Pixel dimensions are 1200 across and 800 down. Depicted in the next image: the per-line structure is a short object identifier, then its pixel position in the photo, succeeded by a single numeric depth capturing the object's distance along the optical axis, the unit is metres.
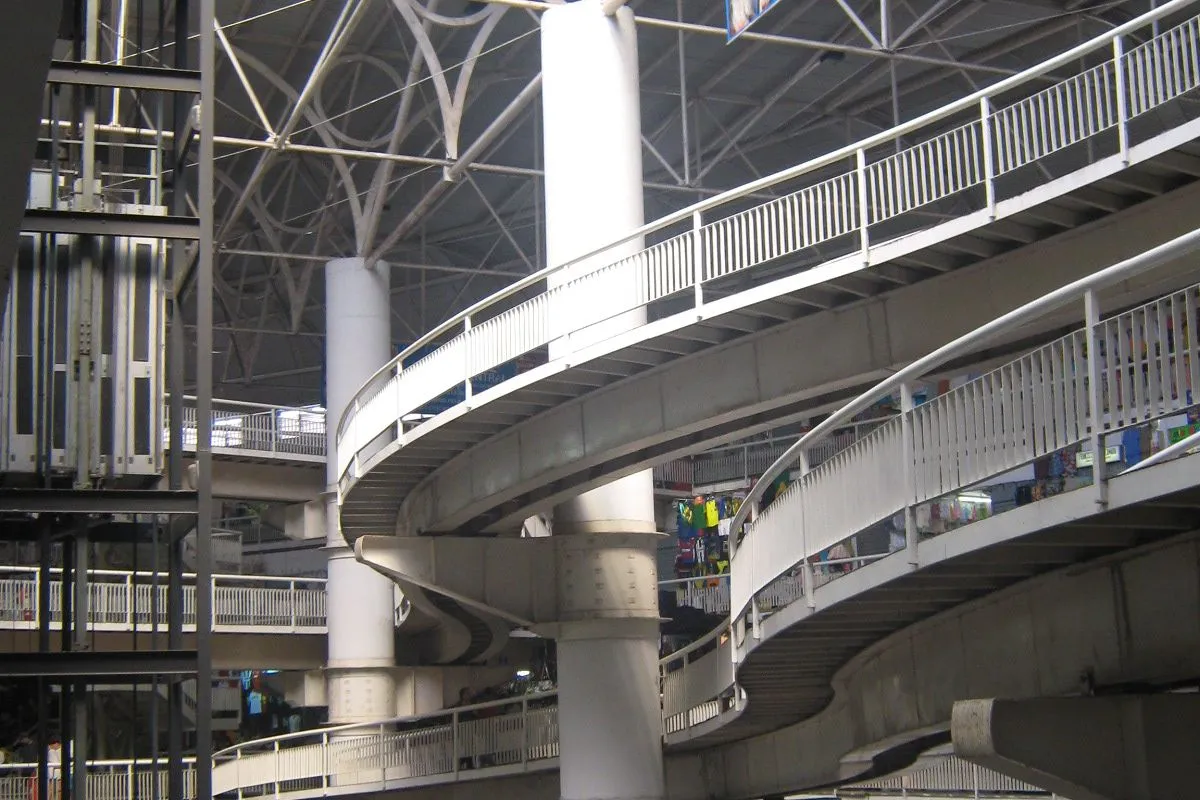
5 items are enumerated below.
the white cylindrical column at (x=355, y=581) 42.12
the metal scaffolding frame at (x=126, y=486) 13.24
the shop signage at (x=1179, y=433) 22.47
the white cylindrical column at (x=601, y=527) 26.94
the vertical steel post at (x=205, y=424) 12.95
